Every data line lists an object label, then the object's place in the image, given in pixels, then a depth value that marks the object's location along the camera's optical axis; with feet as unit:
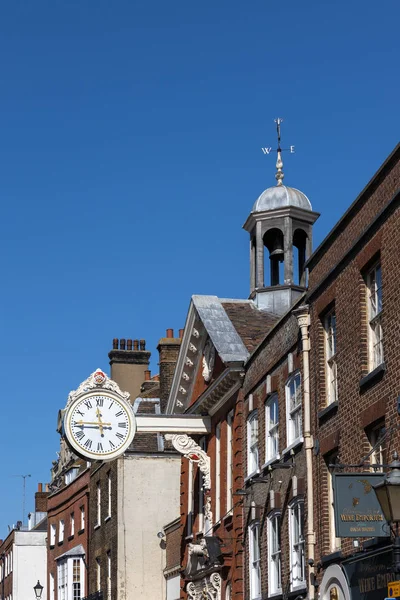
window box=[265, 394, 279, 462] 92.58
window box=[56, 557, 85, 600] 174.50
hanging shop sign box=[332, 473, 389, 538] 63.72
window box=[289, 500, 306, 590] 82.58
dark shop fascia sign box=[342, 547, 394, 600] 64.34
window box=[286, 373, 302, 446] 86.07
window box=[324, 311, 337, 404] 78.38
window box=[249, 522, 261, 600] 95.30
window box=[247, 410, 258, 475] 99.30
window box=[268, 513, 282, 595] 89.09
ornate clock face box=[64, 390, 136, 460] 94.84
